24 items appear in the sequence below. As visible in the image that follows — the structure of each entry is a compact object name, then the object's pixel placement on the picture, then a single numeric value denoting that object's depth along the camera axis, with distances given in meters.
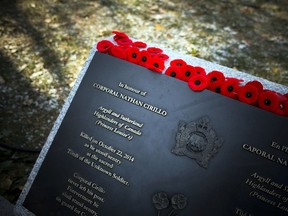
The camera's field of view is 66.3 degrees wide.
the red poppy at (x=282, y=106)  0.43
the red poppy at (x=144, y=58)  0.54
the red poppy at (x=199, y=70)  0.51
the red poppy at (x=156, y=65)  0.52
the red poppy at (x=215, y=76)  0.49
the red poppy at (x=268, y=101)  0.43
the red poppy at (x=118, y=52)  0.57
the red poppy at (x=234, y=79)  0.48
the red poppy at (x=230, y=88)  0.47
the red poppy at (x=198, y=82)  0.47
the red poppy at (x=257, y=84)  0.46
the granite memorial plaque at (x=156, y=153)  0.42
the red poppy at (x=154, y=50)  0.58
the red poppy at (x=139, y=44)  0.61
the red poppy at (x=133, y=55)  0.55
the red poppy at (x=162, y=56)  0.56
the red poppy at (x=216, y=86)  0.48
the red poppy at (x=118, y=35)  0.63
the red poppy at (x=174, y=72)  0.51
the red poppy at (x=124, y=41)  0.61
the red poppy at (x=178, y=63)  0.53
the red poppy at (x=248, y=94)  0.45
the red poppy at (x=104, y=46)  0.58
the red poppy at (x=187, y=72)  0.51
